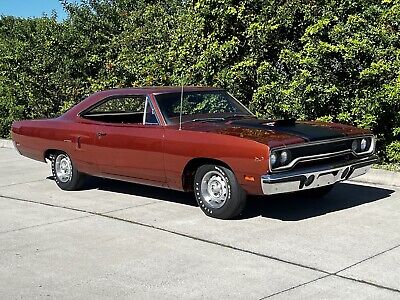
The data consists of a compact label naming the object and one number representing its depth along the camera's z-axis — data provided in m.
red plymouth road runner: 6.52
